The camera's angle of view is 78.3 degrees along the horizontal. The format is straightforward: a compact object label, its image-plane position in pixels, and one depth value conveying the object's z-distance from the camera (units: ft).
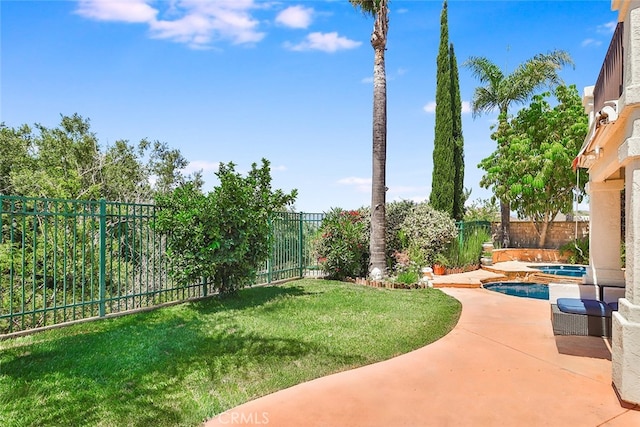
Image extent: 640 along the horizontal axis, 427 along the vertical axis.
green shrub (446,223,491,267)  44.11
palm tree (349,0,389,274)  37.47
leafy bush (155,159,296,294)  25.02
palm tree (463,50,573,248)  61.41
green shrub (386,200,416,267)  42.16
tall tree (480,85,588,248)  53.83
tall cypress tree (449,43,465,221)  59.06
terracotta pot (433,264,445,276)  41.88
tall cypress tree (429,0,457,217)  57.21
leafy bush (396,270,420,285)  34.99
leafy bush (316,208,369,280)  37.76
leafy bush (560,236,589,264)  52.60
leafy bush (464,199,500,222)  69.97
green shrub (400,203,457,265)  41.75
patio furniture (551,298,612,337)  18.88
